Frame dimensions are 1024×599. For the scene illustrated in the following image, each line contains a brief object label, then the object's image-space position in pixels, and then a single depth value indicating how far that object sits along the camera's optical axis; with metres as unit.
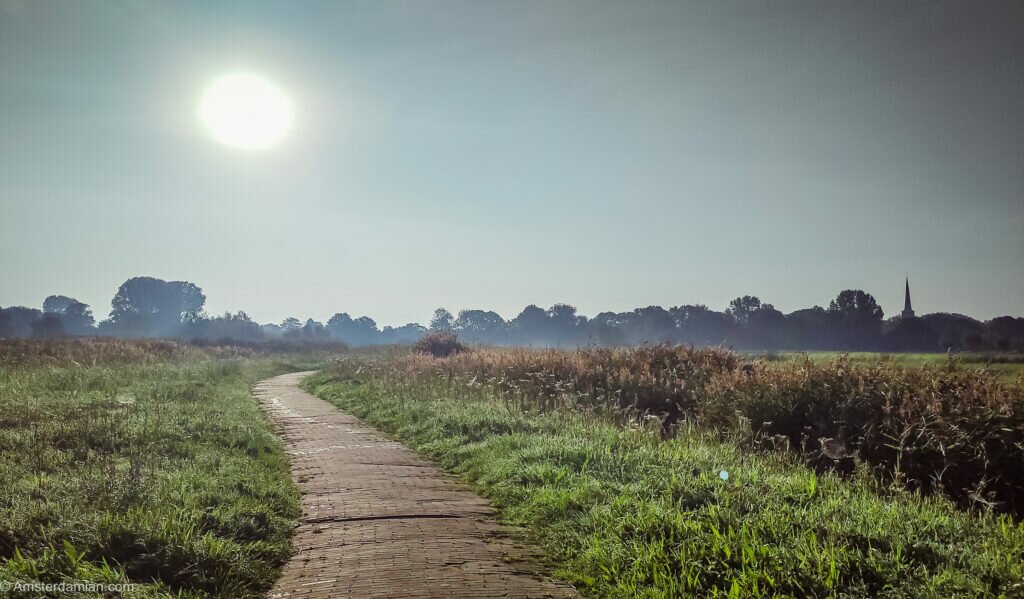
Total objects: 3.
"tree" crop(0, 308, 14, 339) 114.69
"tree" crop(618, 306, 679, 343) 116.69
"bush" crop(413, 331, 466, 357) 30.39
